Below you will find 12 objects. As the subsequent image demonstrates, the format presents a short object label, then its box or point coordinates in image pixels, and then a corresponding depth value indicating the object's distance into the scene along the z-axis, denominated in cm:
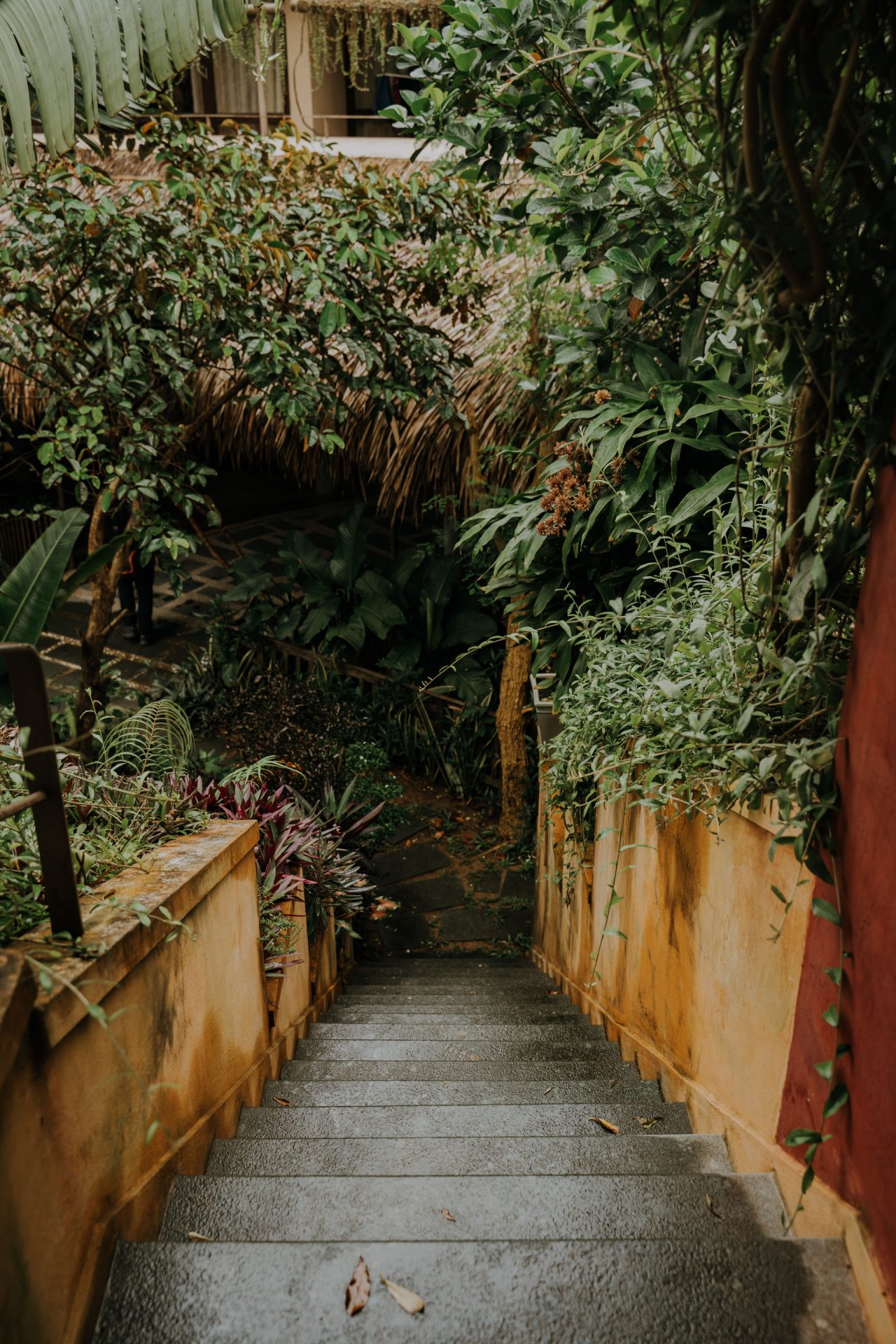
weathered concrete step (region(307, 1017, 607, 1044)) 356
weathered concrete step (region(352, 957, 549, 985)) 520
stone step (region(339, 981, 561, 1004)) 443
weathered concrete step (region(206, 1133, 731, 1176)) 225
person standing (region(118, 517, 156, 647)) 799
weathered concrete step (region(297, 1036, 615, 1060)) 334
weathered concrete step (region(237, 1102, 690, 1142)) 255
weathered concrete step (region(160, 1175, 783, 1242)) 187
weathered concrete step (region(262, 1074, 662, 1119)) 280
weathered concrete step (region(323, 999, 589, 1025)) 392
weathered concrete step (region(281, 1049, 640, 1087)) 308
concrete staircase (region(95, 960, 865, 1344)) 156
